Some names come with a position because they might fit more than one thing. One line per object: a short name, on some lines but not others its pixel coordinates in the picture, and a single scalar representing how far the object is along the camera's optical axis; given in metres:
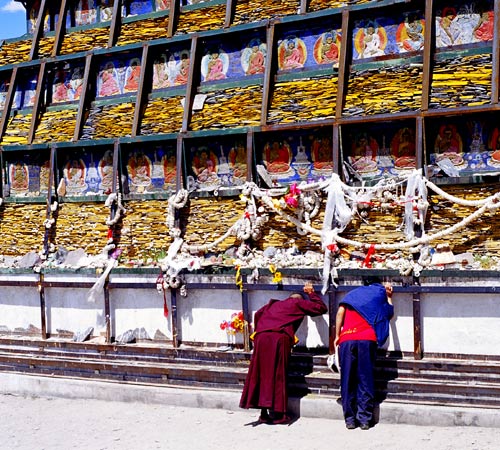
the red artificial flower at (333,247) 8.37
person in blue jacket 7.50
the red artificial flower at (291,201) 8.66
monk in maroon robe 7.79
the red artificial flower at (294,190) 8.70
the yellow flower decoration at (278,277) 8.56
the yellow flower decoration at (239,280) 8.81
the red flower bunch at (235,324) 8.81
